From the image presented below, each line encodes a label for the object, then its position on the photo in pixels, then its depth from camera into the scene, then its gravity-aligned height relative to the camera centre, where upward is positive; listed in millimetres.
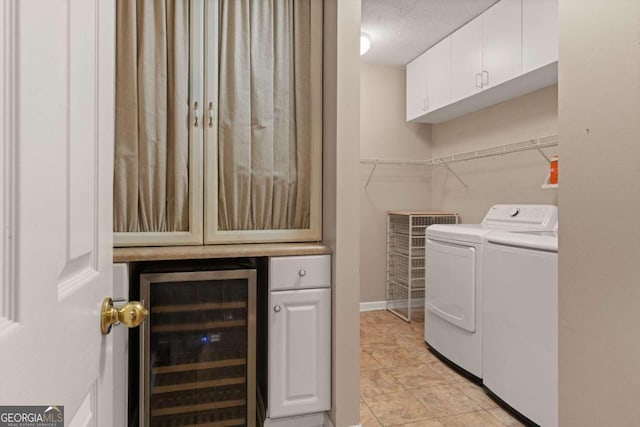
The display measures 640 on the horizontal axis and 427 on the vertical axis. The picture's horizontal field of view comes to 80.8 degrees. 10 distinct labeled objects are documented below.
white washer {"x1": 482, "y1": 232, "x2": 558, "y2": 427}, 1750 -564
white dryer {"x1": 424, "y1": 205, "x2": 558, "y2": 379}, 2266 -445
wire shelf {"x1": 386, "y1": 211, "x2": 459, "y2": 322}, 3580 -458
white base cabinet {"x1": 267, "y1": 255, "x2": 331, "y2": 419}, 1640 -550
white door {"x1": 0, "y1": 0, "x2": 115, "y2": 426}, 362 +8
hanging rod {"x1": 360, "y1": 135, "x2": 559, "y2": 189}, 2740 +518
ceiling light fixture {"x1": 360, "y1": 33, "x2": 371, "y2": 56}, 3154 +1429
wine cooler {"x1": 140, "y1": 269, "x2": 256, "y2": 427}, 1549 -589
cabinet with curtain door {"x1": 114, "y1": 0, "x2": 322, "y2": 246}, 1613 +405
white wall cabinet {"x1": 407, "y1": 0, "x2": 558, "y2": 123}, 2279 +1087
